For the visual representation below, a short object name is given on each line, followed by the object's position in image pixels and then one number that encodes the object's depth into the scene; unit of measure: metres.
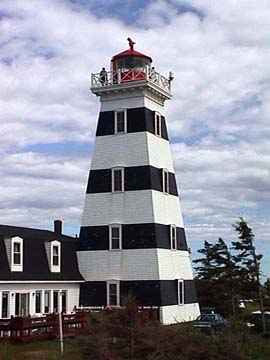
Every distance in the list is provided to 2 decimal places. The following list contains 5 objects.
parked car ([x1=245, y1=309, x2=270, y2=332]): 26.51
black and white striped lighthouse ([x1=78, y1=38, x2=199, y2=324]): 38.16
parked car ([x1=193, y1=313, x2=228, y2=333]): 29.35
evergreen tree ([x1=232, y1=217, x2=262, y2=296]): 38.09
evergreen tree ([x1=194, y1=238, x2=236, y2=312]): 46.88
